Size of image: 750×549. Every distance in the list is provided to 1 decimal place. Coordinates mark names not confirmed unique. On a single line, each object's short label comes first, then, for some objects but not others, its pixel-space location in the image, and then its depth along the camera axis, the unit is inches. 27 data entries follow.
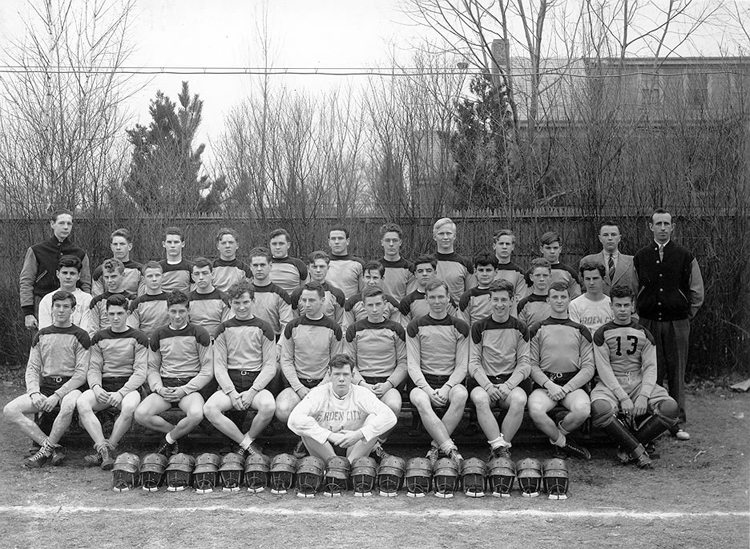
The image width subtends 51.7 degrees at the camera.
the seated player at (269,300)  290.8
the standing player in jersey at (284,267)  309.6
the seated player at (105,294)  287.4
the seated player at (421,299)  285.3
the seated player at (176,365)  255.3
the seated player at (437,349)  260.1
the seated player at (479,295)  280.8
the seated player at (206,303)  284.2
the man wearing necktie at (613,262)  301.6
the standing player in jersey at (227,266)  306.7
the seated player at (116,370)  254.5
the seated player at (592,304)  281.4
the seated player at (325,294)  291.0
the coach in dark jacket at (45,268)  313.9
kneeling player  233.6
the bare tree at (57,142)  395.5
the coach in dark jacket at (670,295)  293.9
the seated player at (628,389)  251.4
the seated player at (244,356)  256.6
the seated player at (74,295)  286.2
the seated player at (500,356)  254.1
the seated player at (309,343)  266.4
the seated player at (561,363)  253.9
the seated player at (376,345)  268.1
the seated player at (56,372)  255.4
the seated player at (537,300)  283.0
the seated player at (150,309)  285.1
